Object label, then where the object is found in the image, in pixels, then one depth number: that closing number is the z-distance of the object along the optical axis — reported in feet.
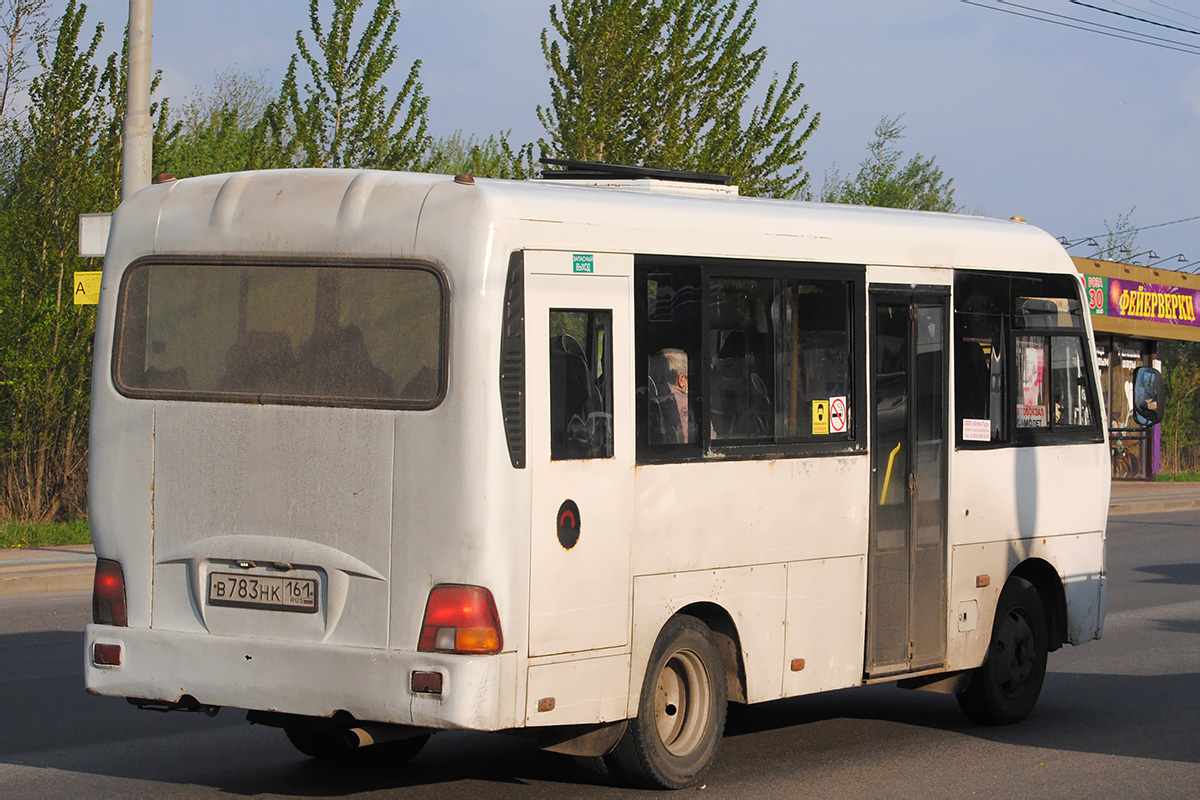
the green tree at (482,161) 73.18
